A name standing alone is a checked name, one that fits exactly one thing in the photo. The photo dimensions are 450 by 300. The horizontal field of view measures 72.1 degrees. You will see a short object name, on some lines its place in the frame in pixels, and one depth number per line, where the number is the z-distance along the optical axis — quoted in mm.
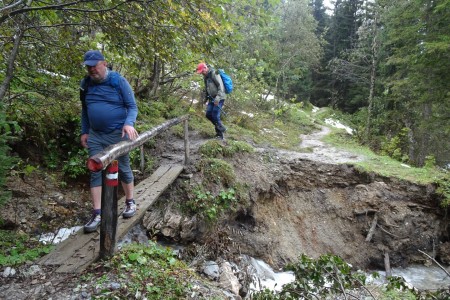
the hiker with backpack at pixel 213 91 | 7832
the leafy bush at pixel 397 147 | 15891
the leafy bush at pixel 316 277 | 3732
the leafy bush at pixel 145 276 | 2895
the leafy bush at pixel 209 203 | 6160
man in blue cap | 3666
